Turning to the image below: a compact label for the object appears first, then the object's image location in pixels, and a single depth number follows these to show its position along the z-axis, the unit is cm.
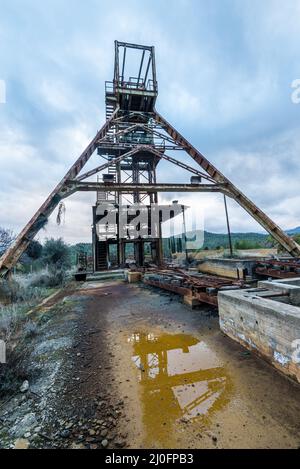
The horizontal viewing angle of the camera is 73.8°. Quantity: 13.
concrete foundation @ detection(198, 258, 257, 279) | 909
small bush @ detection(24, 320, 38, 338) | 466
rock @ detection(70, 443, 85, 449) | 192
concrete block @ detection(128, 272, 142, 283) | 1178
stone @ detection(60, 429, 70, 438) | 204
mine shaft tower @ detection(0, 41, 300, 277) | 810
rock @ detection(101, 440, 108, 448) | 193
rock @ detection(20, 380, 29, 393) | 277
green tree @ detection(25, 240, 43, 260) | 1947
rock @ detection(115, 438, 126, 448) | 194
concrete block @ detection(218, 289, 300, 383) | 271
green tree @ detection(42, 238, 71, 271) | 1853
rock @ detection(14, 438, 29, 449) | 192
